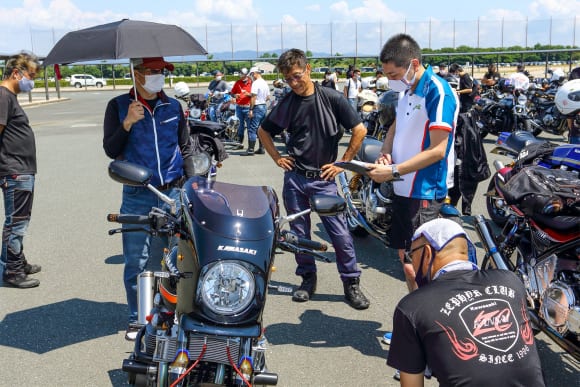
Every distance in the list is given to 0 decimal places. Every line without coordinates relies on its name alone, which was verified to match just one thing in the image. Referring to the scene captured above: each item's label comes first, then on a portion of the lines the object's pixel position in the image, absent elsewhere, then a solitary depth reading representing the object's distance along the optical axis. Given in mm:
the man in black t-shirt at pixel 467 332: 2312
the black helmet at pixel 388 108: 6719
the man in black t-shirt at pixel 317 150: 5035
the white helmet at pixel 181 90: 12953
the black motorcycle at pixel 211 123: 7359
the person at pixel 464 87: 13195
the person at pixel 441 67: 19031
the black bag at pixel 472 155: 6730
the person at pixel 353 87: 16656
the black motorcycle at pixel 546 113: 14172
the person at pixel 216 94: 16781
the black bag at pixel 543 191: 3666
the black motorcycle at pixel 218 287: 2479
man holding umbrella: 4215
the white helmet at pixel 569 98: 5770
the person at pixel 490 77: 17938
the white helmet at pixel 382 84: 15484
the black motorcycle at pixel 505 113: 14680
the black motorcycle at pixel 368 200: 6078
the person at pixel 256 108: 14133
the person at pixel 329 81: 17734
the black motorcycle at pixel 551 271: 3580
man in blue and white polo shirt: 3957
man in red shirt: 14773
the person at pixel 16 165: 5426
